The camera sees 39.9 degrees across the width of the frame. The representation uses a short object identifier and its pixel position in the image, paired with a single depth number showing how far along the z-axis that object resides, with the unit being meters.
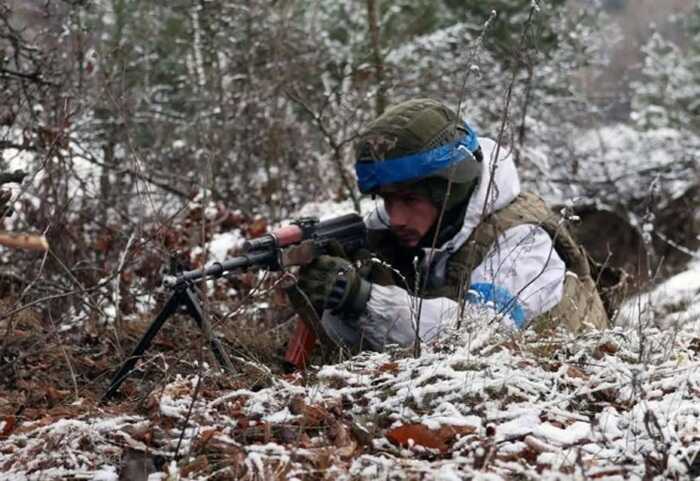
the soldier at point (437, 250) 4.00
